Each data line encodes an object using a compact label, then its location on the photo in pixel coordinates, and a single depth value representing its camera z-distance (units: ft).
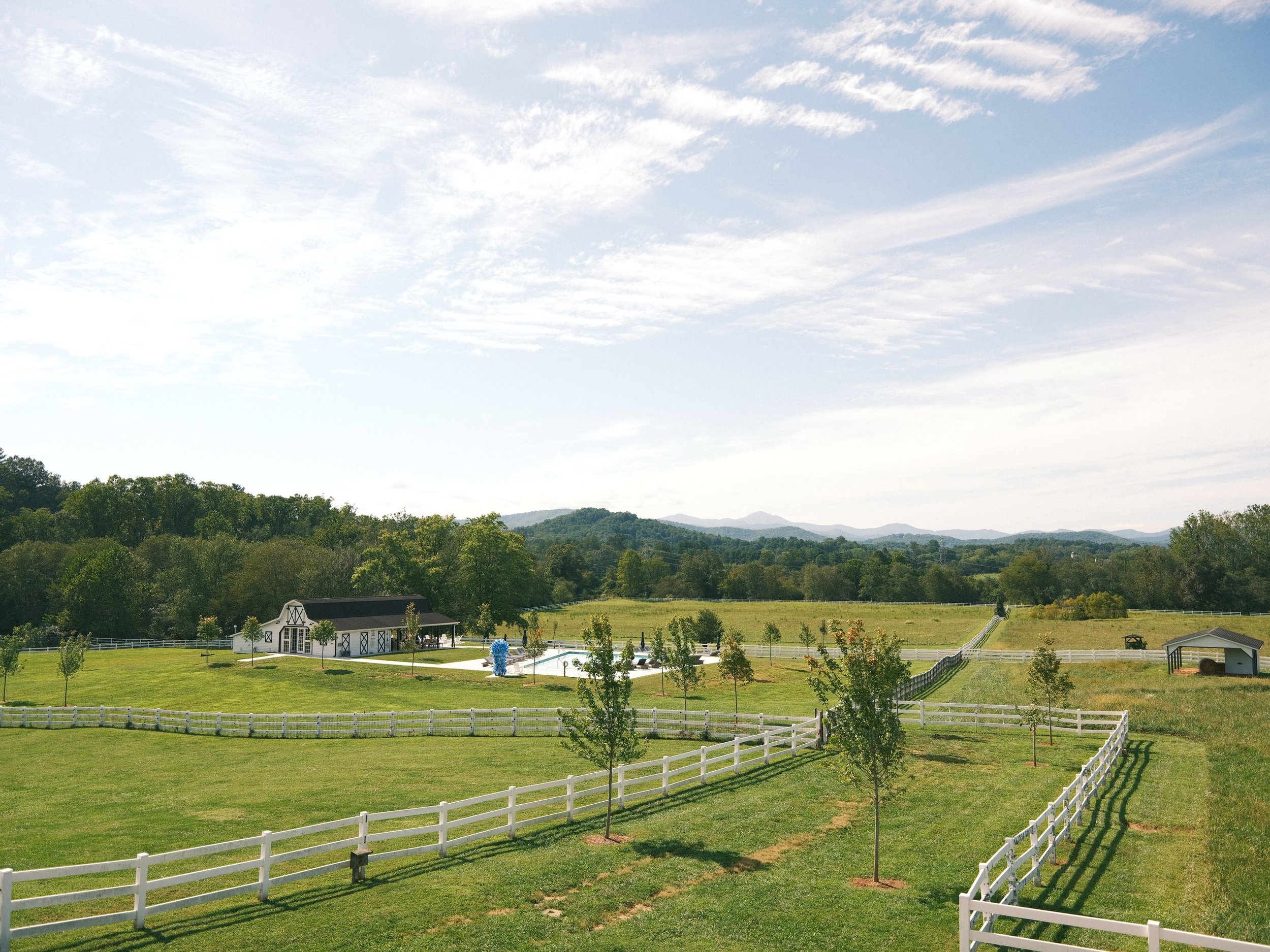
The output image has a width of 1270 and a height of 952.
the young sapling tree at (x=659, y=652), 143.74
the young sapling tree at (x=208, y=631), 210.18
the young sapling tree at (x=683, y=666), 135.13
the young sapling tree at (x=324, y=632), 199.00
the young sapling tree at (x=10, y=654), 147.74
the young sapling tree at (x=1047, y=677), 99.19
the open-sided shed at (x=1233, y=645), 158.40
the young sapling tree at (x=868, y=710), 54.54
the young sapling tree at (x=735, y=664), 124.77
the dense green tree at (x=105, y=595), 284.20
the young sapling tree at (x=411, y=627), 195.52
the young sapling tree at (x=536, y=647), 184.85
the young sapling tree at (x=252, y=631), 223.71
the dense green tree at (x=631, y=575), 520.83
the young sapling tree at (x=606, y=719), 63.16
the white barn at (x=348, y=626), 224.33
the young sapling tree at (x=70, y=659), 150.41
